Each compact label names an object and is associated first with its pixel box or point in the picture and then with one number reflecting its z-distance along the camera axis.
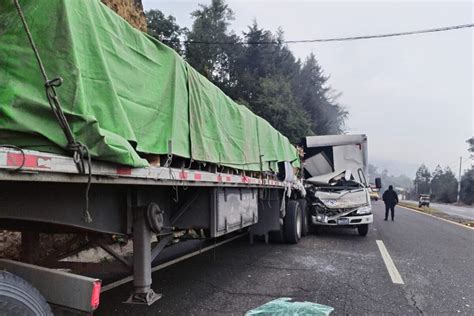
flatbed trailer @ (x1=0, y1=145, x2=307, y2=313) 2.81
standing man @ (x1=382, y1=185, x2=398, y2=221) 20.78
